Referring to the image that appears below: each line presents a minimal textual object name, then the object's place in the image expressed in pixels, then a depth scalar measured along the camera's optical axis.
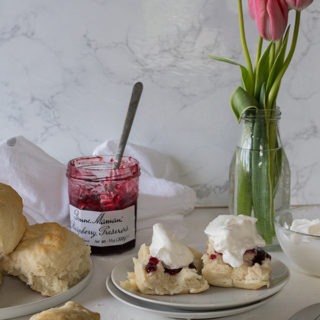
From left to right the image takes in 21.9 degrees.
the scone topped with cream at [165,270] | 0.78
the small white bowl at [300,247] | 0.83
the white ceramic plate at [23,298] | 0.77
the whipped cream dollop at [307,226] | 0.87
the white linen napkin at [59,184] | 0.98
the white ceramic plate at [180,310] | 0.75
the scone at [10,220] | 0.79
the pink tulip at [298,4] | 0.83
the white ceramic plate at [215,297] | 0.76
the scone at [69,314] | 0.70
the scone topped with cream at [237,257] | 0.78
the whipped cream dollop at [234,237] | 0.79
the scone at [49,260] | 0.79
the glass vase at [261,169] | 0.90
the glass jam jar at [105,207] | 0.89
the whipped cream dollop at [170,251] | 0.79
